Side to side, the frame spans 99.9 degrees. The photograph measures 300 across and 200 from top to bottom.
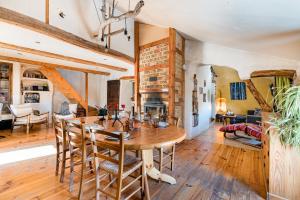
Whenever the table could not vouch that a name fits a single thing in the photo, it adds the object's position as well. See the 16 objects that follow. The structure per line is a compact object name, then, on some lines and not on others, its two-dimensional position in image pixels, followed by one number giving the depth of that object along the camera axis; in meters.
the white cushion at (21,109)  4.00
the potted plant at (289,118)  1.33
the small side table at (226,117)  5.48
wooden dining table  1.19
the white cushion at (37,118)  4.15
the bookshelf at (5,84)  4.31
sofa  4.57
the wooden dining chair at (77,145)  1.36
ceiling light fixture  1.84
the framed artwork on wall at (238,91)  6.11
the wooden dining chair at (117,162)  1.14
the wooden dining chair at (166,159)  1.86
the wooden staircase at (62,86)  4.55
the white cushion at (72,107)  5.27
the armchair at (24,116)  3.94
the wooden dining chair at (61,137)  1.69
